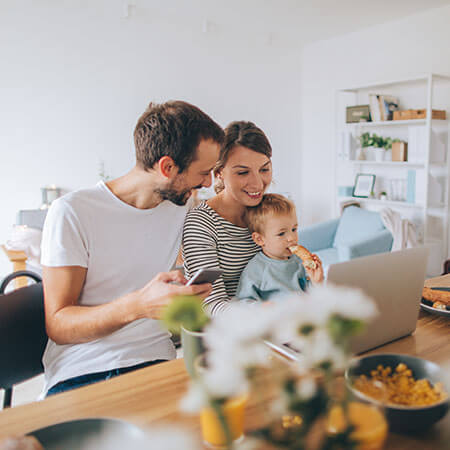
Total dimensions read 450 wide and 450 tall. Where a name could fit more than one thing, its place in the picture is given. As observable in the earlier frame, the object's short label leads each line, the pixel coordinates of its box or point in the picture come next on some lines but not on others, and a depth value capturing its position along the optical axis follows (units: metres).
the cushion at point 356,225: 4.26
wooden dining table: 0.71
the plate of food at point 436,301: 1.24
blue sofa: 3.88
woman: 1.42
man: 1.26
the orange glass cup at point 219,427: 0.63
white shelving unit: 4.44
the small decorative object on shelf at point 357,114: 4.95
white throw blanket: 4.11
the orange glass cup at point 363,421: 0.46
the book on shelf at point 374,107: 4.82
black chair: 1.21
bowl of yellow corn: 0.67
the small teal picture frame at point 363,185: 5.14
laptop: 0.92
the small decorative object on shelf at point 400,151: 4.68
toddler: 1.42
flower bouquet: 0.39
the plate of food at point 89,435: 0.67
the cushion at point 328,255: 4.19
